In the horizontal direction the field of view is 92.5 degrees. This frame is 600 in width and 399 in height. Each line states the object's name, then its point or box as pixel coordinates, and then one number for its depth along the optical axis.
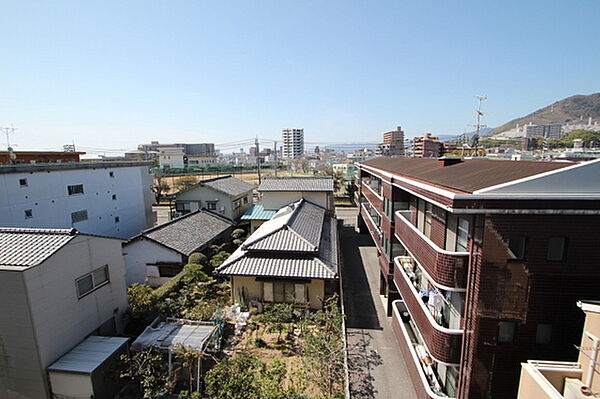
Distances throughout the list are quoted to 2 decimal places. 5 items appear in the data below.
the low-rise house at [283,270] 13.63
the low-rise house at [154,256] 17.08
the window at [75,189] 21.67
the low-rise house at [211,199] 26.61
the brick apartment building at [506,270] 6.64
